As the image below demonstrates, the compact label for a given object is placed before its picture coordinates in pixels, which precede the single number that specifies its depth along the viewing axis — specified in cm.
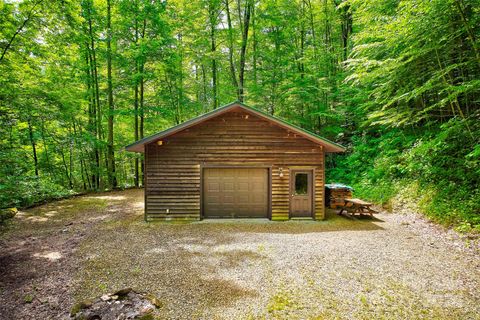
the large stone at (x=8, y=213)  797
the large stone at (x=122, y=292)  379
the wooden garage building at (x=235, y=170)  852
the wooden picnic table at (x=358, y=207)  847
